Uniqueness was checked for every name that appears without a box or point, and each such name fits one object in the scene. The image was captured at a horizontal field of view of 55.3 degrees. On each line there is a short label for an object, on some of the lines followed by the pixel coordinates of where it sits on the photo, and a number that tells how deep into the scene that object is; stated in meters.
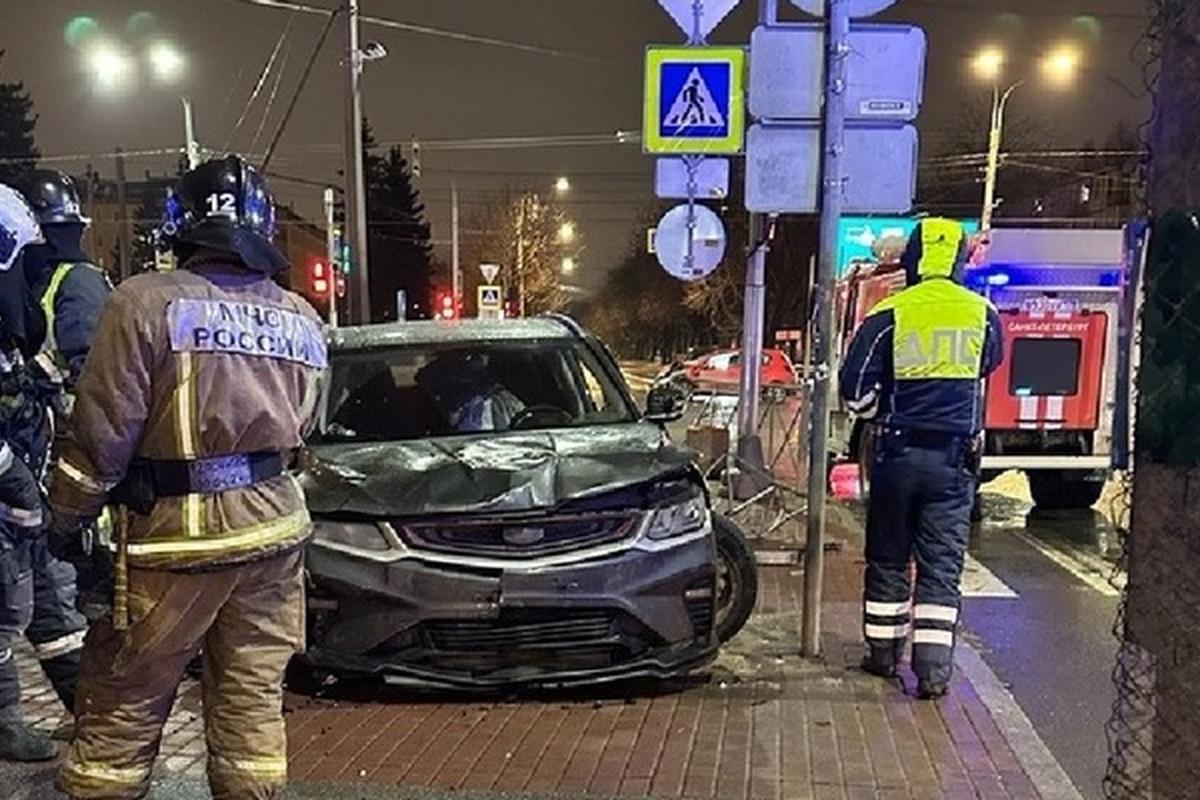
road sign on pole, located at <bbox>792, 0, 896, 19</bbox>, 5.41
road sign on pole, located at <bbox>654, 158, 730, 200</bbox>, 8.27
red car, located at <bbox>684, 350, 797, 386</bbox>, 20.31
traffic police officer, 5.30
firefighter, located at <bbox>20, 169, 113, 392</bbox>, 4.37
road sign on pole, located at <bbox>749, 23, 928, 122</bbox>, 5.45
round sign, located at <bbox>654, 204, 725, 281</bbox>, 8.58
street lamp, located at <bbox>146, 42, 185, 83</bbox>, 19.75
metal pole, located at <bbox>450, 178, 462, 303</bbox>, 46.62
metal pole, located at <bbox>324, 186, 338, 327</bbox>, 29.41
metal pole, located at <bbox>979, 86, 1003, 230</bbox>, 30.09
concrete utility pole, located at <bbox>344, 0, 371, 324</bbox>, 17.88
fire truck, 10.75
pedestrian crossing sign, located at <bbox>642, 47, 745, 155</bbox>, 6.70
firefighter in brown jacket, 3.15
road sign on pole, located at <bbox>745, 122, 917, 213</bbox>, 5.50
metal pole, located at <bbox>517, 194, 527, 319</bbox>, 56.22
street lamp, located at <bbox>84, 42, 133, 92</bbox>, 19.14
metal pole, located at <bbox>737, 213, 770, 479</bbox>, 10.48
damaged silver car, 4.78
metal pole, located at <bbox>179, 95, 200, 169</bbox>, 22.89
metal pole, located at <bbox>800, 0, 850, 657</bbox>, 5.41
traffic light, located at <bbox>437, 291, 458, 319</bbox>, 35.94
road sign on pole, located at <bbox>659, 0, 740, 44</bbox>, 8.12
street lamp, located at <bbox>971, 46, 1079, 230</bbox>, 24.31
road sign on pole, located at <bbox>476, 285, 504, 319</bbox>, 24.09
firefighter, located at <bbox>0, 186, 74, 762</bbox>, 4.09
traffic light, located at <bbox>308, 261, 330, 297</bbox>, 30.66
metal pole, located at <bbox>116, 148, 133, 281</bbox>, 34.52
